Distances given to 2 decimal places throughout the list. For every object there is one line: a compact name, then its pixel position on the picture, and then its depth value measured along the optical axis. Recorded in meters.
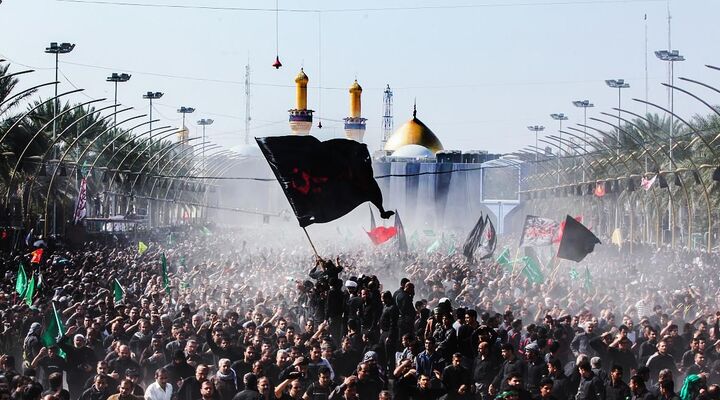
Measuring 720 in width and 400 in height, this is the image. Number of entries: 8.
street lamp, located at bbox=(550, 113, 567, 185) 91.31
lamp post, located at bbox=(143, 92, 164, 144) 77.99
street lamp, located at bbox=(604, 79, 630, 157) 72.44
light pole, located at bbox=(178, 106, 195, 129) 97.83
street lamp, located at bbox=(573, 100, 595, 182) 79.94
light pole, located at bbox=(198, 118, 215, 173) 115.19
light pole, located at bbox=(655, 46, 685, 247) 59.41
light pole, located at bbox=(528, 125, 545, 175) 107.50
